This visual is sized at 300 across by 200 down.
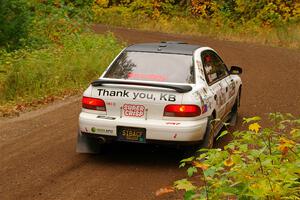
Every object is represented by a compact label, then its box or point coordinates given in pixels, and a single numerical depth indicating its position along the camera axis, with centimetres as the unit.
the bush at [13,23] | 3066
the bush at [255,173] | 789
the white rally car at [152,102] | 1380
